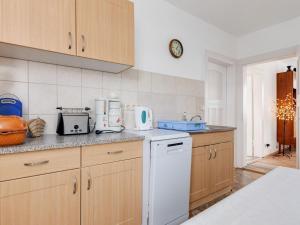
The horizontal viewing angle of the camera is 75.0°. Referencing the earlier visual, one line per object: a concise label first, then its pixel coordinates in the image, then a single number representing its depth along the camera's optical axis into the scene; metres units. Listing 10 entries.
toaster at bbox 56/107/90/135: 1.65
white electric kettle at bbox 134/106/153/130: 2.11
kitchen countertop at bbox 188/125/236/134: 2.14
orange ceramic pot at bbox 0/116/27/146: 1.09
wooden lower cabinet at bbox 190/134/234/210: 2.17
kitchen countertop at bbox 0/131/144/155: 1.10
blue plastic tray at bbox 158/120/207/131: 2.15
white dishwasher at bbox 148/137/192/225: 1.67
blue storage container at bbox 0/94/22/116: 1.45
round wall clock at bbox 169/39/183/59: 2.65
